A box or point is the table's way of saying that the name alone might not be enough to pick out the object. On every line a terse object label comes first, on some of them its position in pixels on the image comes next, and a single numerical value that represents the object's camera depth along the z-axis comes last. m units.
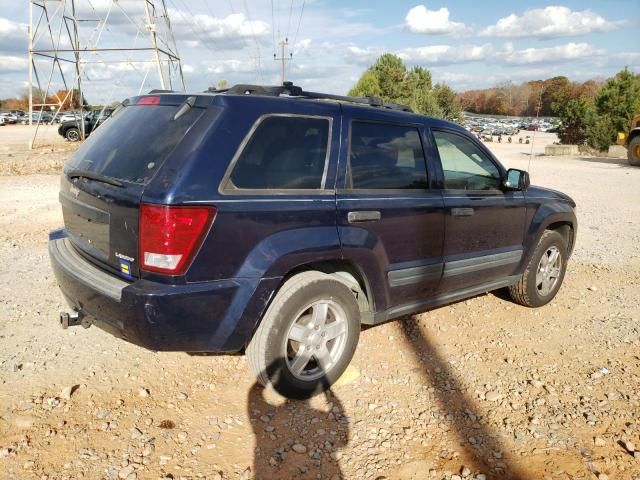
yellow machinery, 19.09
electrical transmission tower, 18.05
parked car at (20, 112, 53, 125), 47.52
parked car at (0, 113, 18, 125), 51.63
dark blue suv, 2.68
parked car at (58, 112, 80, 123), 38.18
